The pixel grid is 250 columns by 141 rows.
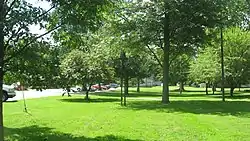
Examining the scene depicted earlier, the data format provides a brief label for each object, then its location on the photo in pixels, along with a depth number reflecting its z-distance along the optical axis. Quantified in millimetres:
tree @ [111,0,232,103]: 16597
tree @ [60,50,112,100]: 20645
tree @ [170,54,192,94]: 36856
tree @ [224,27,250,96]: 24558
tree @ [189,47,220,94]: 25233
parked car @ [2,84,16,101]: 18226
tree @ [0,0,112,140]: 5614
